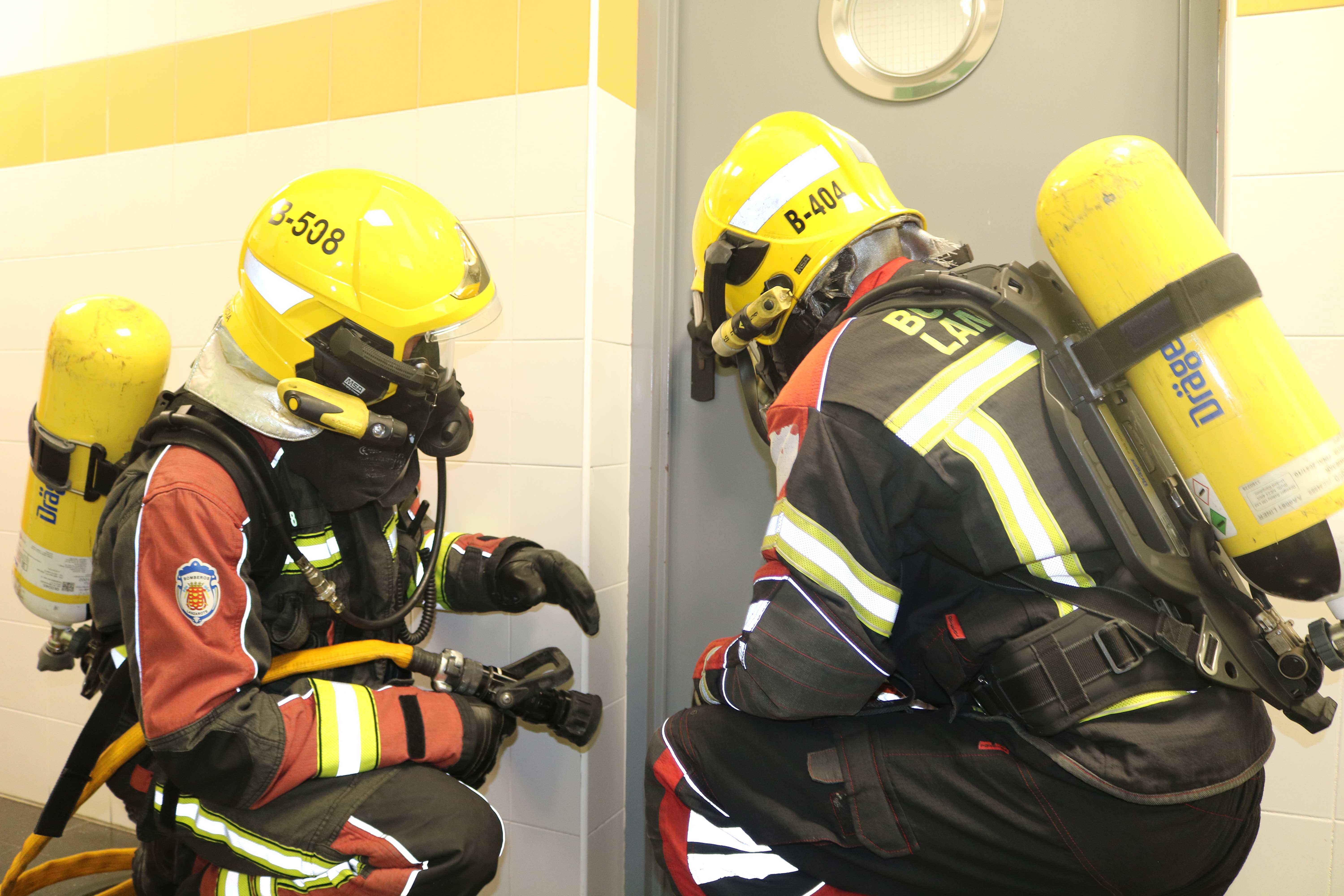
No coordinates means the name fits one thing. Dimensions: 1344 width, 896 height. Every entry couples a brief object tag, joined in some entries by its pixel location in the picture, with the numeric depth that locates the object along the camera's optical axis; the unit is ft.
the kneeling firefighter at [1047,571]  3.68
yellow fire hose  4.98
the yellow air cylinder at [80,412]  5.42
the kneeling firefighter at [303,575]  4.42
